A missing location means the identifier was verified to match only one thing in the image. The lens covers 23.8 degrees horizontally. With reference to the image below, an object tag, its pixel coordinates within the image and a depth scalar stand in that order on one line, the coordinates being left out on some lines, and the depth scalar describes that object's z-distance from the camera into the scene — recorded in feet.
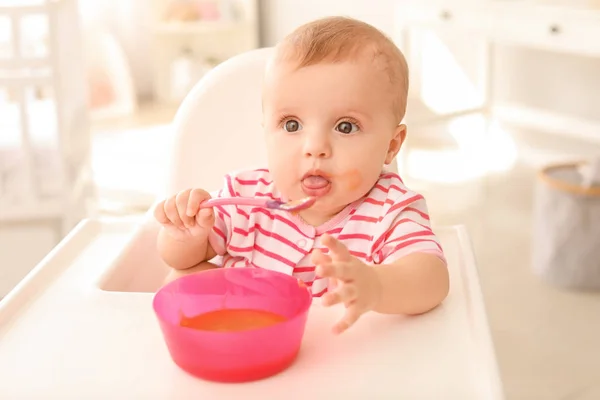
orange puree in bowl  3.51
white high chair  3.24
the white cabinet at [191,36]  15.23
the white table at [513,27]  9.19
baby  3.69
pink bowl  3.23
